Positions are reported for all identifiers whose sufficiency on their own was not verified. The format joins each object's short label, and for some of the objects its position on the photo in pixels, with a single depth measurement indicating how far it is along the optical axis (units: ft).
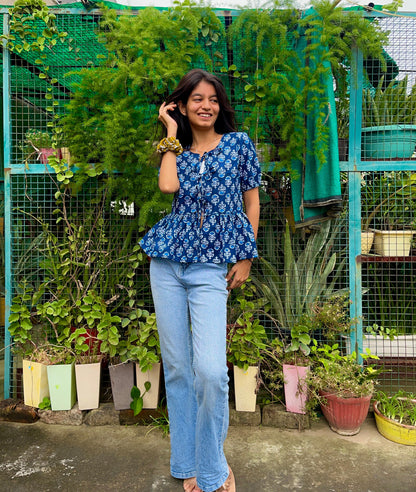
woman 5.83
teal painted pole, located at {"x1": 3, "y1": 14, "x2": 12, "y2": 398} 9.59
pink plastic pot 8.64
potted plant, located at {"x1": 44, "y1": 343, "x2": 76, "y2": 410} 8.89
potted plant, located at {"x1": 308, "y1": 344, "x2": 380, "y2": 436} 8.26
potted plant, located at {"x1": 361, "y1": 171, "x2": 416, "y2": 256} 9.66
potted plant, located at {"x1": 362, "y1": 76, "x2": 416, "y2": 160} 9.34
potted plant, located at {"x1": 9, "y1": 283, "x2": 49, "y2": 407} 9.04
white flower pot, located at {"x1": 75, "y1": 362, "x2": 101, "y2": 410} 8.95
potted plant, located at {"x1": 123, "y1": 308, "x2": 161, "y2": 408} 8.56
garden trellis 9.06
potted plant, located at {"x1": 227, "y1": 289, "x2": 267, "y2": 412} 8.77
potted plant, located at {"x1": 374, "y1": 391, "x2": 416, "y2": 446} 8.09
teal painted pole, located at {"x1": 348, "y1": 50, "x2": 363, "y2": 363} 9.38
